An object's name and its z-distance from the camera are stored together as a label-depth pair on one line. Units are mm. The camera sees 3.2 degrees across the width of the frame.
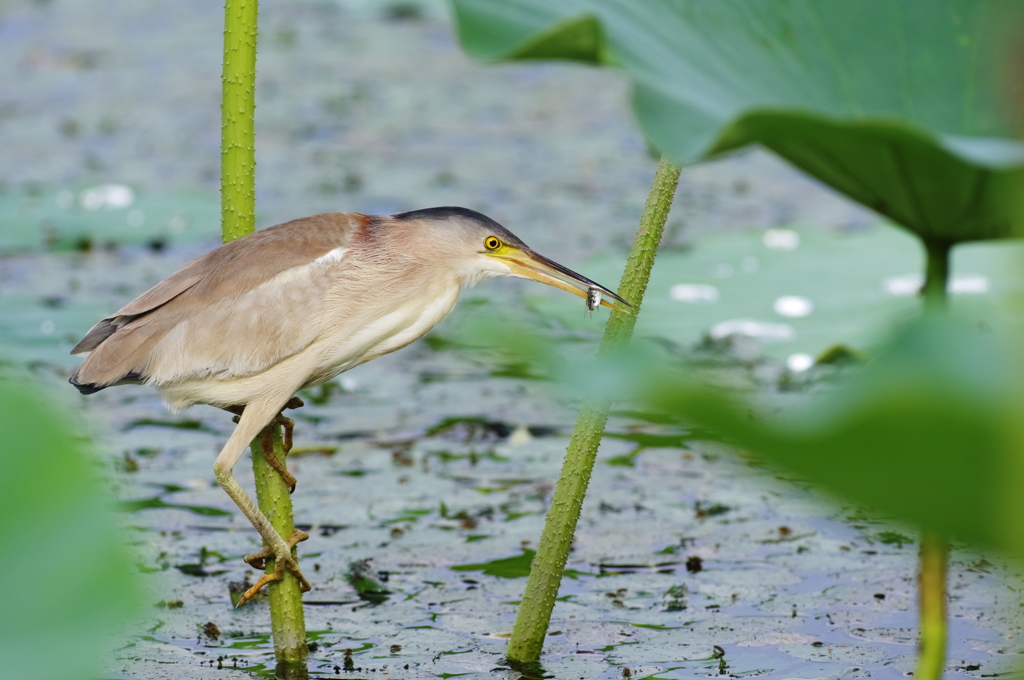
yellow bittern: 7684
